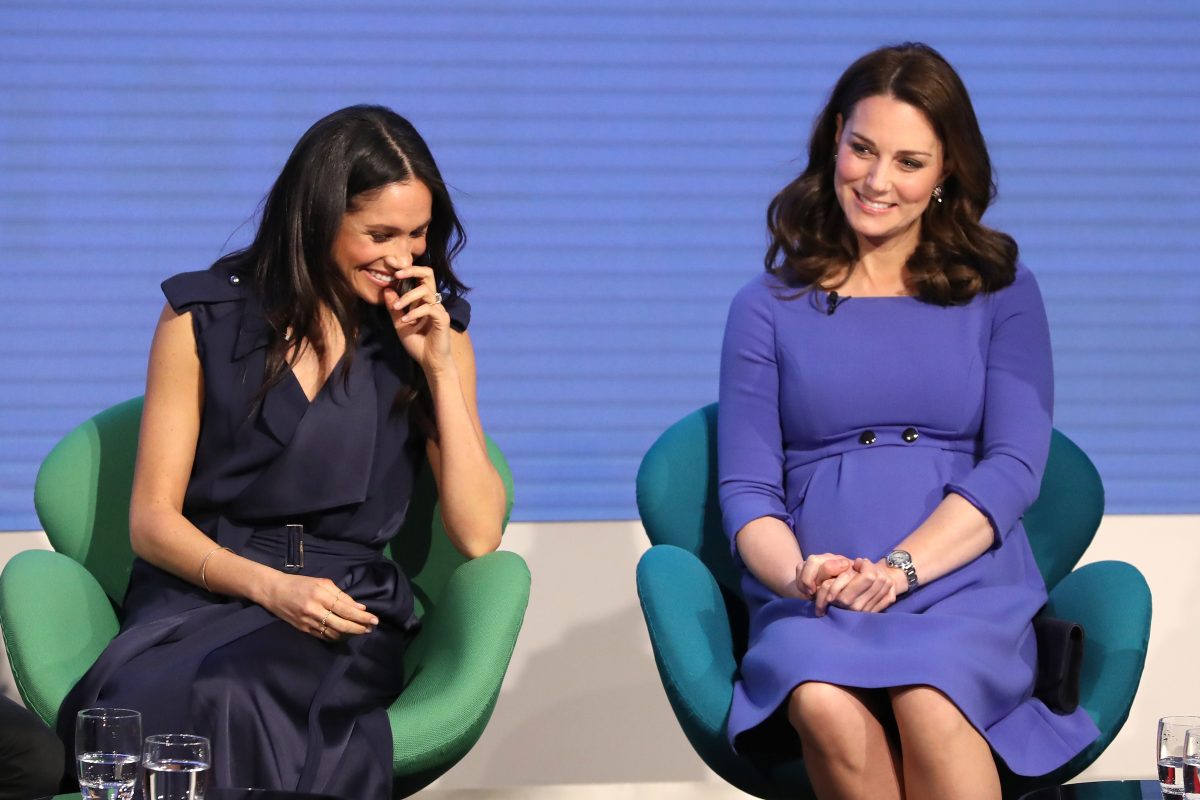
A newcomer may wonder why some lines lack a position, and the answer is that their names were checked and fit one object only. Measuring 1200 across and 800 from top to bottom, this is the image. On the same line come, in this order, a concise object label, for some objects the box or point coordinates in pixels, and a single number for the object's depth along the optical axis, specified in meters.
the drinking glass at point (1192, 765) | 4.31
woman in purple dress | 5.74
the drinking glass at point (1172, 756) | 4.34
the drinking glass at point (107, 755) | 4.15
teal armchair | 5.81
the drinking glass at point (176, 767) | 4.09
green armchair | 5.72
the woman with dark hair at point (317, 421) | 5.96
